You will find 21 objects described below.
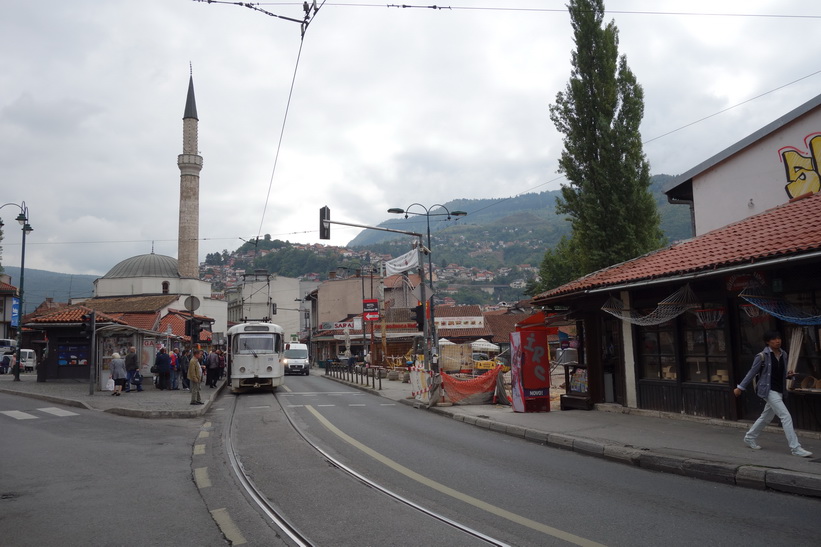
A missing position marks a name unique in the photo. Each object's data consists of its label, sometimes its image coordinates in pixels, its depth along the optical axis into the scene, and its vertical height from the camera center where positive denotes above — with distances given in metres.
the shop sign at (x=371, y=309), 30.51 +1.74
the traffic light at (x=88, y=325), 19.84 +0.86
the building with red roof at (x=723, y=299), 10.34 +0.77
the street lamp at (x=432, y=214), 22.41 +5.08
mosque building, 61.97 +9.29
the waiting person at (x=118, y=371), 20.55 -0.69
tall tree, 24.27 +7.49
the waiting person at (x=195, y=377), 17.42 -0.80
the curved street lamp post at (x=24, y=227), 28.54 +5.90
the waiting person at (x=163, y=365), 23.83 -0.61
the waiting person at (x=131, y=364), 21.80 -0.50
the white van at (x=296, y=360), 44.38 -0.99
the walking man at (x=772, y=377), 8.46 -0.60
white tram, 24.21 -0.37
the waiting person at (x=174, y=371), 24.33 -0.87
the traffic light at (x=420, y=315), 20.81 +0.95
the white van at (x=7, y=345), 45.69 +0.65
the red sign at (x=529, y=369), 15.40 -0.72
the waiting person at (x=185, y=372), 24.73 -0.93
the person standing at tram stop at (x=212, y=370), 26.59 -0.95
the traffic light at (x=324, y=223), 20.89 +4.15
